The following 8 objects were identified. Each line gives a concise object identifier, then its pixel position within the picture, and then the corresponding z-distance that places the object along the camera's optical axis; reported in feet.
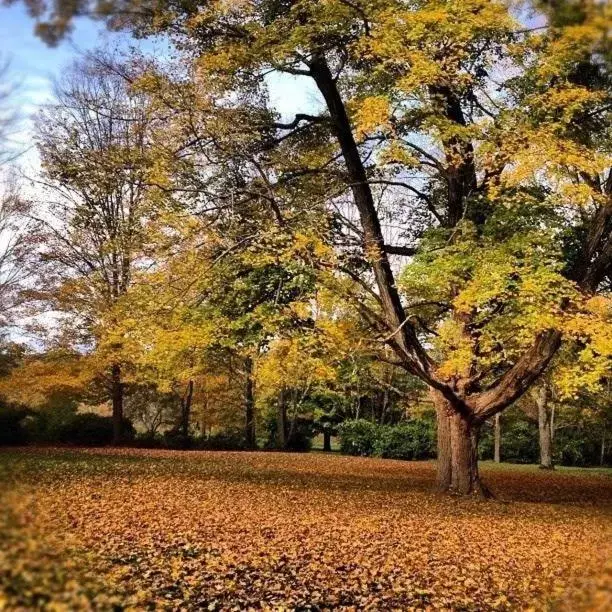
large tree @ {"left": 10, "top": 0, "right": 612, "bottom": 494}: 30.48
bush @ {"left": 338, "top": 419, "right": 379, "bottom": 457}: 94.32
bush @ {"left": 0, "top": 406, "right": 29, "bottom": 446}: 63.77
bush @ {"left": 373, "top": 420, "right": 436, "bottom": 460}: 93.20
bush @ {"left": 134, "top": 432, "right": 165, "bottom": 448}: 80.94
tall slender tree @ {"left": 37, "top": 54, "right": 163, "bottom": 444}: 35.01
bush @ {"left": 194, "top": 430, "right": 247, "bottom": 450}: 88.53
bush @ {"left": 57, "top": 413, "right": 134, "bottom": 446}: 72.18
